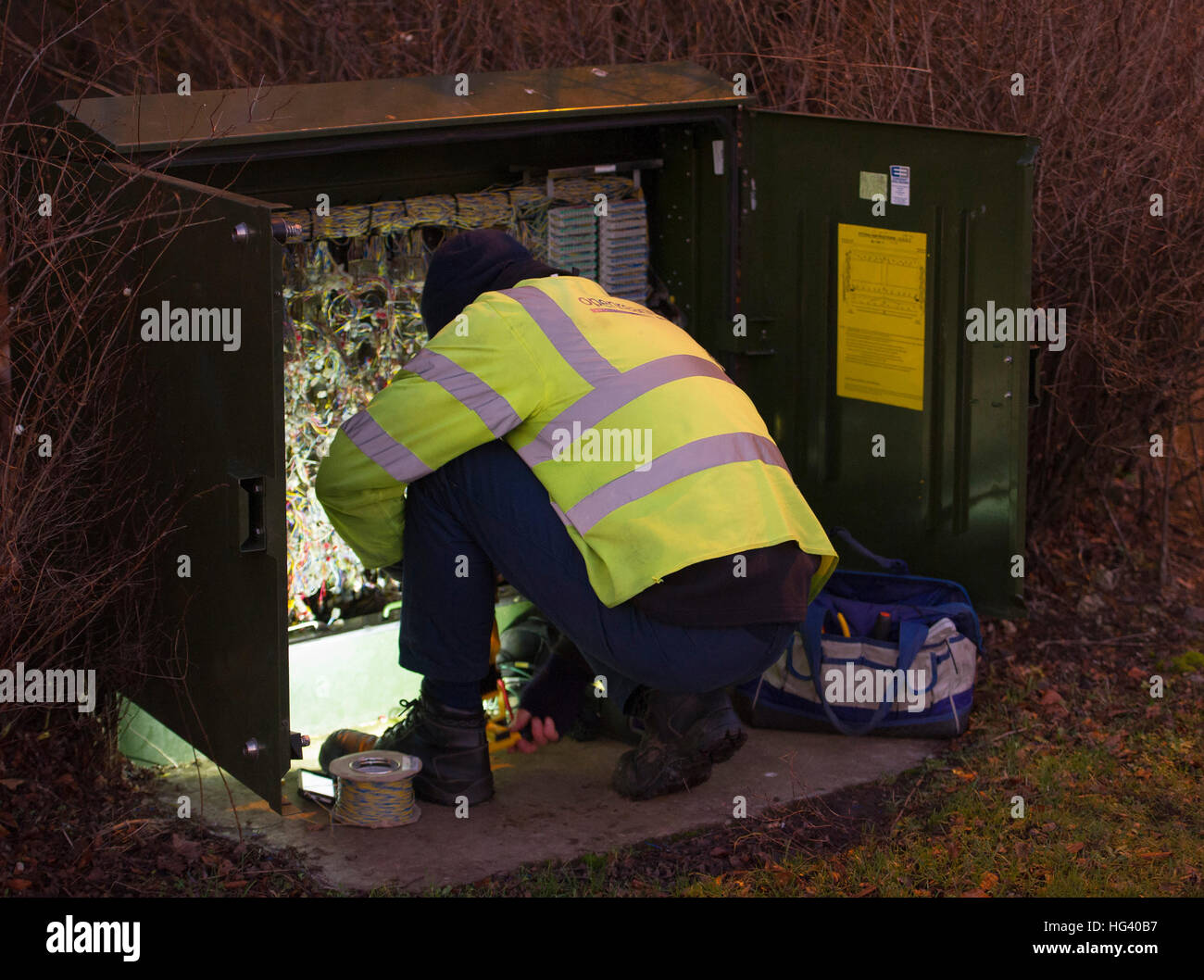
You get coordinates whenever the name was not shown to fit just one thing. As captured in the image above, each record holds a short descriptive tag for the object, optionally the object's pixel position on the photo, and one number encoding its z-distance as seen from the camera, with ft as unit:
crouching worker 12.57
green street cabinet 12.27
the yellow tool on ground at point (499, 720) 15.90
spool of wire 13.47
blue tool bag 15.47
